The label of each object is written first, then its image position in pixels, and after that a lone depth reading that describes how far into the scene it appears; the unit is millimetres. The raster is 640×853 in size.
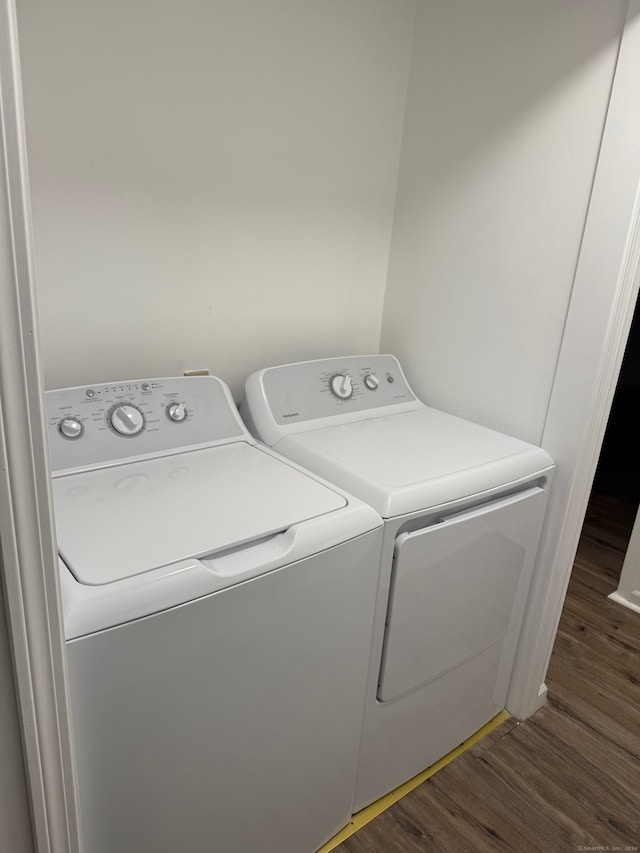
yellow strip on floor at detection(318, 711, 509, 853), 1472
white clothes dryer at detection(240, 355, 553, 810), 1326
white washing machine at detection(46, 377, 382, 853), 934
